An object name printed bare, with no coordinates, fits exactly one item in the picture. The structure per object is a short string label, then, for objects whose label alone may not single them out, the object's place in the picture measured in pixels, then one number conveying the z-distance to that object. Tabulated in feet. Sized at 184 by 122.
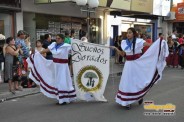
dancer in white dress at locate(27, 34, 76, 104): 27.86
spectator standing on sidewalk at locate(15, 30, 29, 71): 36.06
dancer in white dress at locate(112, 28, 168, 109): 26.14
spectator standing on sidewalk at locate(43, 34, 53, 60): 39.72
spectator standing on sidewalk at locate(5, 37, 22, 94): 33.32
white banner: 28.83
